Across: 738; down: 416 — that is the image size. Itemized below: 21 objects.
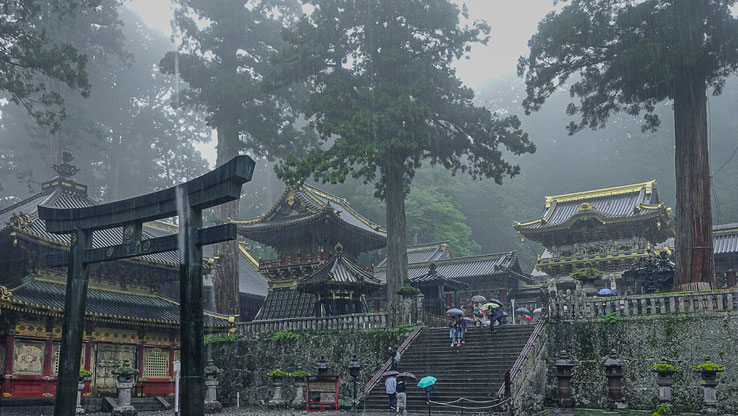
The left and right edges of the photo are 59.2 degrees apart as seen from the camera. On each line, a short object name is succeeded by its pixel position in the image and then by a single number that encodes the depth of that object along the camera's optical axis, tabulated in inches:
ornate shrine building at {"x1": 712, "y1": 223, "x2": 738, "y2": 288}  1408.7
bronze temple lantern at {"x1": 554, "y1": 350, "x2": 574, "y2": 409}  740.0
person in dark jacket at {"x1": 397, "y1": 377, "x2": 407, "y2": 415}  698.2
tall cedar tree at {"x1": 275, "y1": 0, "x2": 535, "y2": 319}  1075.2
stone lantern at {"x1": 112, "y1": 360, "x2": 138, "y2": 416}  835.4
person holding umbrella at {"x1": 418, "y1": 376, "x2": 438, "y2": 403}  677.3
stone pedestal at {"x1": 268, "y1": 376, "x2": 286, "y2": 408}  937.5
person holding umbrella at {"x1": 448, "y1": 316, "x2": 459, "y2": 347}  870.4
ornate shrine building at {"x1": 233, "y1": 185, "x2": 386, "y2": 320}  1421.0
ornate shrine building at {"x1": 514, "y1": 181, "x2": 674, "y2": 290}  1461.6
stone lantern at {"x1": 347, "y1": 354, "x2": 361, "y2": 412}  745.0
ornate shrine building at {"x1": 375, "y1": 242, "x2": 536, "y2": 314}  1667.1
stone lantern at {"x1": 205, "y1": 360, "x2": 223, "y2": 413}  905.0
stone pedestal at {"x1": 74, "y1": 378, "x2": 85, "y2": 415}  822.5
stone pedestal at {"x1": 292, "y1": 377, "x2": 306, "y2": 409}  882.1
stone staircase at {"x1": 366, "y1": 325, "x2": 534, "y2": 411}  754.8
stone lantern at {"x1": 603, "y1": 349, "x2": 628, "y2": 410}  727.1
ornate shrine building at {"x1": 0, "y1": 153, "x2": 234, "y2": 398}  878.4
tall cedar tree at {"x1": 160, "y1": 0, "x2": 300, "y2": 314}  1366.9
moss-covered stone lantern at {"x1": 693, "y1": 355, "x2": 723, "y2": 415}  615.4
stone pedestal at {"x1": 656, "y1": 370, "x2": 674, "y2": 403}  642.8
